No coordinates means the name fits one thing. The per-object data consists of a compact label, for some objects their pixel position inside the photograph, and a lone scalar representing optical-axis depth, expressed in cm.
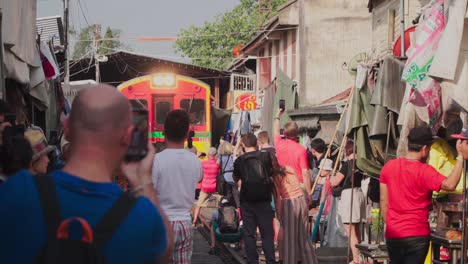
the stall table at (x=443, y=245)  862
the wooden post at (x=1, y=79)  875
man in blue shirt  304
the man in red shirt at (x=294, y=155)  1218
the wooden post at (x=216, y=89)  4694
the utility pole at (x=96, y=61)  3964
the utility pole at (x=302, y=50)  3144
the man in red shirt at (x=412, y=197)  791
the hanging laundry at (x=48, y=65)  1430
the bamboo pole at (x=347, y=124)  1291
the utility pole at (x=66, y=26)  2053
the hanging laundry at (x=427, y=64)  888
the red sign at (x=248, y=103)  3492
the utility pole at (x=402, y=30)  1358
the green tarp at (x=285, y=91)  2552
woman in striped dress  1196
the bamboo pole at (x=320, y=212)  1471
